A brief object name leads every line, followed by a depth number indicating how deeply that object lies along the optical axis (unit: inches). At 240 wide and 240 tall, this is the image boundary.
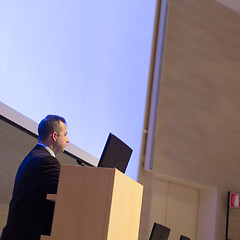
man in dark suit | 88.4
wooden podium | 78.9
